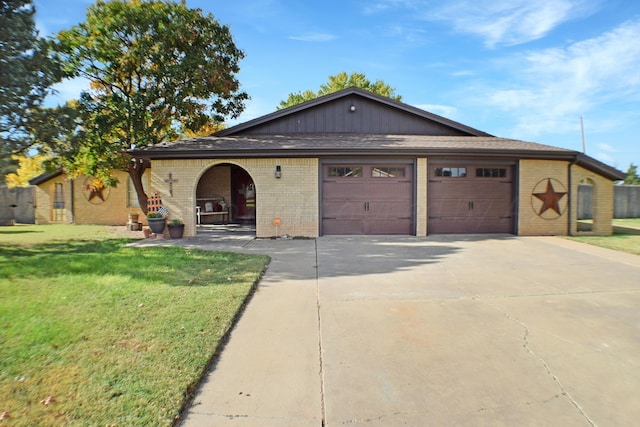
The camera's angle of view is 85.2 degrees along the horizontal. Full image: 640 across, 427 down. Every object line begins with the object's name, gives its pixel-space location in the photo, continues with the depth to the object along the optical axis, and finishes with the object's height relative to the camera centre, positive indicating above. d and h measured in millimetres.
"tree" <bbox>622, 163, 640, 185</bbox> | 30525 +2729
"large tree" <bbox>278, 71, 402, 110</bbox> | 34844 +12287
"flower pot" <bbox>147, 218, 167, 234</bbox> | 10977 -522
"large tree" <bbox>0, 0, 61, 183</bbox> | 9367 +3732
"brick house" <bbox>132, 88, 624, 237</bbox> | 11211 +805
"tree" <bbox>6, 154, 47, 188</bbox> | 23180 +2543
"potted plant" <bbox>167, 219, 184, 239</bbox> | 11070 -653
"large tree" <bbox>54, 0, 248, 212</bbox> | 12391 +5058
